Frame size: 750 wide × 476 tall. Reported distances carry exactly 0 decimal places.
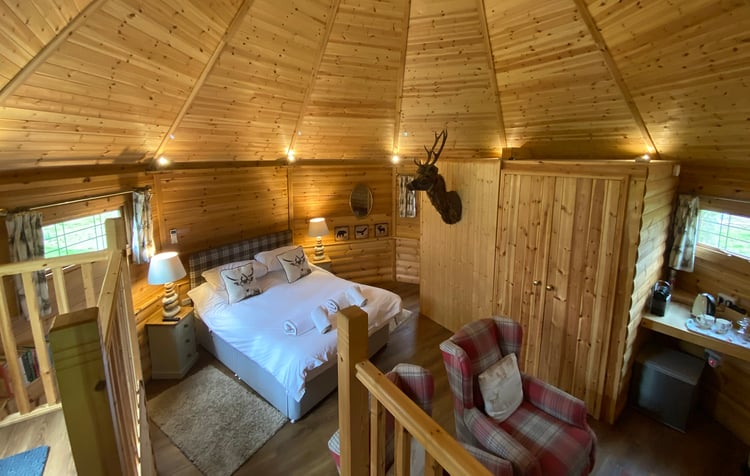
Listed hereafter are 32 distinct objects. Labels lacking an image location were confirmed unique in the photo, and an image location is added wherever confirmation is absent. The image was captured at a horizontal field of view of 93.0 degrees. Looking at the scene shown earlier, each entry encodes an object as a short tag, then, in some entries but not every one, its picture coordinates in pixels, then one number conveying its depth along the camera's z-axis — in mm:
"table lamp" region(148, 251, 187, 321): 3979
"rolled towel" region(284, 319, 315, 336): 3686
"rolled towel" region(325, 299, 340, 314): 4057
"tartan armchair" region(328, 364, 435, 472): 2404
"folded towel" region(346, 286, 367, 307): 4307
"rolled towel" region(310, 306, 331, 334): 3707
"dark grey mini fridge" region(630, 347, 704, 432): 3355
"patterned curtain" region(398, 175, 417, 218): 6816
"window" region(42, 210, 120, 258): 3402
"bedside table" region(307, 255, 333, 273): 6207
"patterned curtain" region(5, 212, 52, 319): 2805
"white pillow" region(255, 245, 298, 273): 5115
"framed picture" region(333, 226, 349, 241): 6703
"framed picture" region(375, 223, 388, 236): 6977
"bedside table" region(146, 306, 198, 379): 4023
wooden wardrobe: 3180
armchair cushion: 2762
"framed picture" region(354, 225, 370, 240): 6852
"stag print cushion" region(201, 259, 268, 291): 4586
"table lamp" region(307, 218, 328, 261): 6020
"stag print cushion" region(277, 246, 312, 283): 5035
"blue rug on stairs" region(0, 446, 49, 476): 2066
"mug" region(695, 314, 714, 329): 3289
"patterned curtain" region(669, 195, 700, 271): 3656
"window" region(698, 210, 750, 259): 3490
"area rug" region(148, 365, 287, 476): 3098
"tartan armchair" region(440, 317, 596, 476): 2352
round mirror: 6738
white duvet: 3367
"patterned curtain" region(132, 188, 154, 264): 4031
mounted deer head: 4496
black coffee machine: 3514
